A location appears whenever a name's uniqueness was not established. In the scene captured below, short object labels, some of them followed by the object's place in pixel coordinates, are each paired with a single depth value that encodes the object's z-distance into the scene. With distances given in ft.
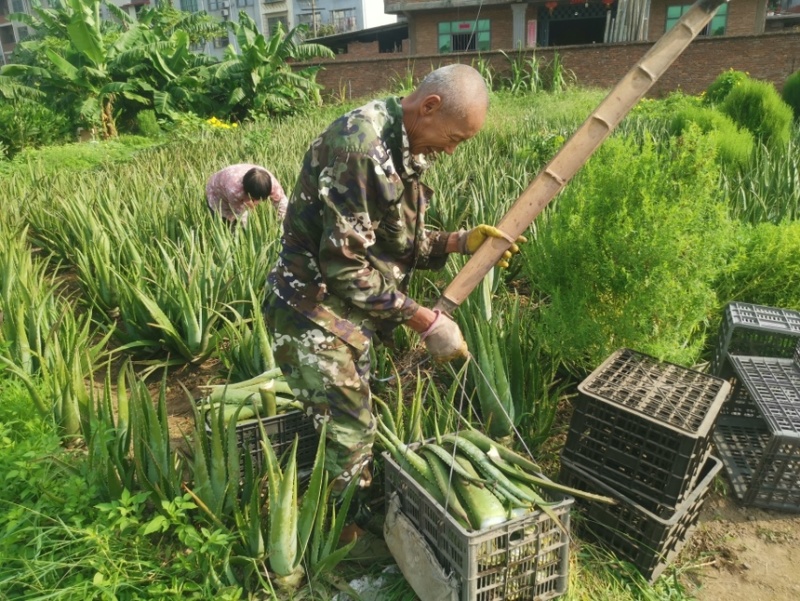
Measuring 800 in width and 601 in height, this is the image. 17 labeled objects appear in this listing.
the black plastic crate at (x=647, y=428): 5.67
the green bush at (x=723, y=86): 36.52
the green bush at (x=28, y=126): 42.01
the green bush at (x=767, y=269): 9.27
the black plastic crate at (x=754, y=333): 8.07
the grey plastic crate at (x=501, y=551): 4.84
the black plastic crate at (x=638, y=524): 5.88
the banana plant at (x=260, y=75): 48.98
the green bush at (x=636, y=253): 7.38
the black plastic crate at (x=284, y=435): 6.76
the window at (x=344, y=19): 121.90
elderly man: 5.28
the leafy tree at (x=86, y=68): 44.19
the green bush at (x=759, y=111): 22.12
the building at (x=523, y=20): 62.69
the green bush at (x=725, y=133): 16.42
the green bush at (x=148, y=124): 45.83
